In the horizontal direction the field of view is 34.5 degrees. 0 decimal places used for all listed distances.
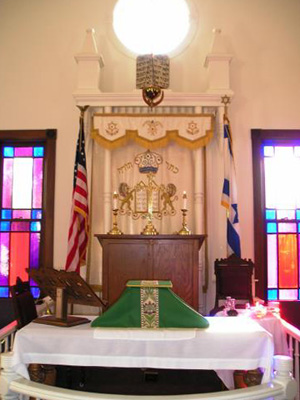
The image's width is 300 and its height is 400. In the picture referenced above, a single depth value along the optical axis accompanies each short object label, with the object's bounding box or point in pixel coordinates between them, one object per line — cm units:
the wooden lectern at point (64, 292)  275
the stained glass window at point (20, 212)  641
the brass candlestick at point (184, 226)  543
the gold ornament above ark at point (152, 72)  511
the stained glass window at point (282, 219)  629
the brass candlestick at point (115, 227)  550
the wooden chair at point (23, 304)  348
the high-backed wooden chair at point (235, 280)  549
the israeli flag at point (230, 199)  570
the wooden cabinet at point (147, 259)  513
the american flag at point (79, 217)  564
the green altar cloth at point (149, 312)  258
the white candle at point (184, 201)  550
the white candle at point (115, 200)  560
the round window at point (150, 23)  651
